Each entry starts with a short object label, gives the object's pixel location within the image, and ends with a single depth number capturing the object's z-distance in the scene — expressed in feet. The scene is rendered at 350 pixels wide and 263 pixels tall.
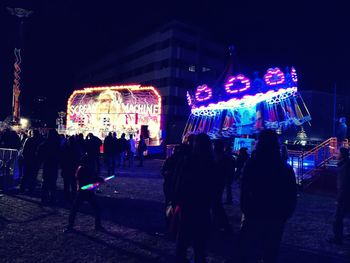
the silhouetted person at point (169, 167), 21.01
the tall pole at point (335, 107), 107.06
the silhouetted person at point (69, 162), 29.60
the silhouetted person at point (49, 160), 29.45
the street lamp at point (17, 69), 90.12
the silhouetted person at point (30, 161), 33.25
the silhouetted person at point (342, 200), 20.43
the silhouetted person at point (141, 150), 63.97
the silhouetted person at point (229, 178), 30.32
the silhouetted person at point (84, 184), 20.98
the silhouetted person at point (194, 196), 12.88
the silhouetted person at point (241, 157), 38.41
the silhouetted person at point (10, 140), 42.57
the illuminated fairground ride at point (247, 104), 51.85
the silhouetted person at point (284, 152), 29.84
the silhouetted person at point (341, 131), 48.91
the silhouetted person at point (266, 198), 11.59
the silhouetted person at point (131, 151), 63.31
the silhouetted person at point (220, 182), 13.60
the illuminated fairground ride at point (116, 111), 94.17
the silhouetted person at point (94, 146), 42.30
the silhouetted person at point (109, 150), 46.48
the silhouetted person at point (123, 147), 54.13
